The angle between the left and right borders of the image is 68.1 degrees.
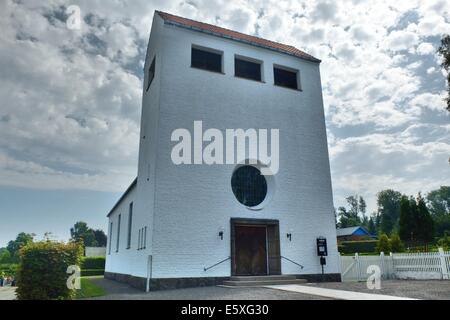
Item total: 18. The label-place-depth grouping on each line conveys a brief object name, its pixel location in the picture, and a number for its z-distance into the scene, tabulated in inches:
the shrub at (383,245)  1042.3
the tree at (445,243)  1124.8
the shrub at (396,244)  1055.6
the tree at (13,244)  3199.8
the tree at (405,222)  1515.7
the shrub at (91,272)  1422.4
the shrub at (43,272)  359.6
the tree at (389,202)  3587.6
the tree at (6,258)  2671.5
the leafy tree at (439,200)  3909.9
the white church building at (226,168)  548.7
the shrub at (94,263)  1510.8
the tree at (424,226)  1493.6
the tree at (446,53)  550.0
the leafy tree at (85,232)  3364.7
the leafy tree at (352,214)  3211.1
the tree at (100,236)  3393.2
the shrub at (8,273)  1120.8
